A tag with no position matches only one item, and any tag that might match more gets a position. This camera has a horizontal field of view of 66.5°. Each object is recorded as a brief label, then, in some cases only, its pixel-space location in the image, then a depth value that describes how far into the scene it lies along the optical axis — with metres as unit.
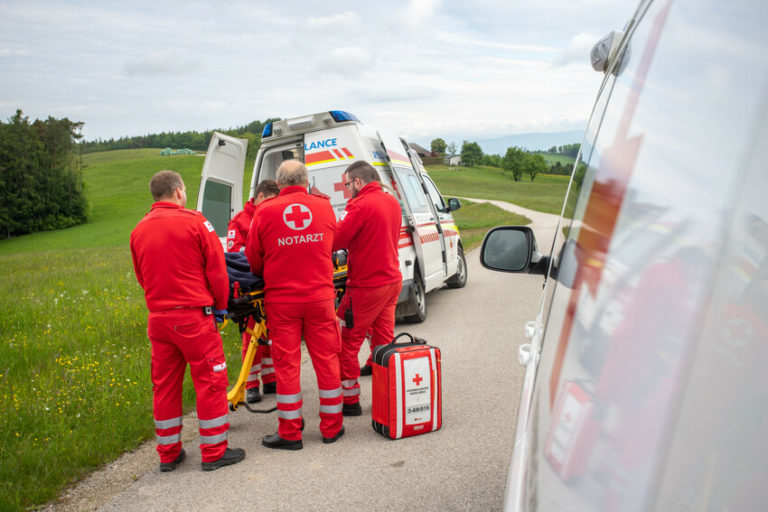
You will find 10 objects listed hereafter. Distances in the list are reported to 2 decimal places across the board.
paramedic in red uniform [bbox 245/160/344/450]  4.28
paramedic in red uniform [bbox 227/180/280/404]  5.33
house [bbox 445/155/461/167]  140.88
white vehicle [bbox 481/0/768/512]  0.86
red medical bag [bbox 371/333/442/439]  4.34
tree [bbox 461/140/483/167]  135.75
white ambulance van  7.15
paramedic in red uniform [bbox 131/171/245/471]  3.87
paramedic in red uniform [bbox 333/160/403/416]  4.95
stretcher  4.51
